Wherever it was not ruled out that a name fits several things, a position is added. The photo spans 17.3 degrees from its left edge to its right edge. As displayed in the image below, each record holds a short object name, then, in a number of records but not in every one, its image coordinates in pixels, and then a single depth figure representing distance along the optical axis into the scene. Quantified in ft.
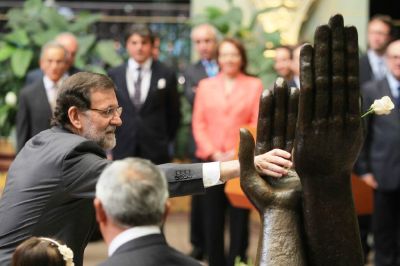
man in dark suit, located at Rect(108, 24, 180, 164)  37.74
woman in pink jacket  35.32
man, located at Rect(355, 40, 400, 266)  34.96
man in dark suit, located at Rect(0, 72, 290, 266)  18.71
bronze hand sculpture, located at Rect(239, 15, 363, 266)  17.95
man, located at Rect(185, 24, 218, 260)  39.23
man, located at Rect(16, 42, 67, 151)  36.09
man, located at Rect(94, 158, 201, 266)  13.59
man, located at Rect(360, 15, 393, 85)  38.94
